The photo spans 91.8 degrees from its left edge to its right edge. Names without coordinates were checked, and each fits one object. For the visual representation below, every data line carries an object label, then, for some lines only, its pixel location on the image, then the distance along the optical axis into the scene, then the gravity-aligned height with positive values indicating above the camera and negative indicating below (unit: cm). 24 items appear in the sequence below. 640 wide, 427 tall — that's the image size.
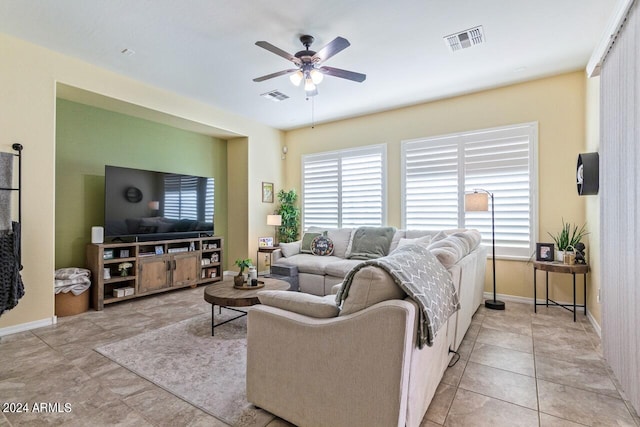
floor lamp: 387 +10
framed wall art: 614 +44
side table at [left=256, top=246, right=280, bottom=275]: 541 -61
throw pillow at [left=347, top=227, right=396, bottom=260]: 462 -43
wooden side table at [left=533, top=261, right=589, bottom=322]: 338 -60
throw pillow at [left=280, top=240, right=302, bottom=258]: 505 -58
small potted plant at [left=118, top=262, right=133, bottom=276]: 418 -73
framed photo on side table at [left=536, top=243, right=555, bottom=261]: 379 -45
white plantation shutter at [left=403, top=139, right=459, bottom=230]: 468 +47
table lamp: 586 -11
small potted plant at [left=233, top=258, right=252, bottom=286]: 326 -65
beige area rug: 196 -122
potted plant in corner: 619 -6
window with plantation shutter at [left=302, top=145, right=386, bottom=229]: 545 +49
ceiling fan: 283 +145
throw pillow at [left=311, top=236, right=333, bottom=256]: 502 -52
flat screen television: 416 +14
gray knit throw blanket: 153 -38
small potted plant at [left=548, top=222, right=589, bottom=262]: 369 -27
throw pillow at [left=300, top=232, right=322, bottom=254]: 518 -47
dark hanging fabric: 263 -50
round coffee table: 289 -78
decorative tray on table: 320 -76
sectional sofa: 142 -73
